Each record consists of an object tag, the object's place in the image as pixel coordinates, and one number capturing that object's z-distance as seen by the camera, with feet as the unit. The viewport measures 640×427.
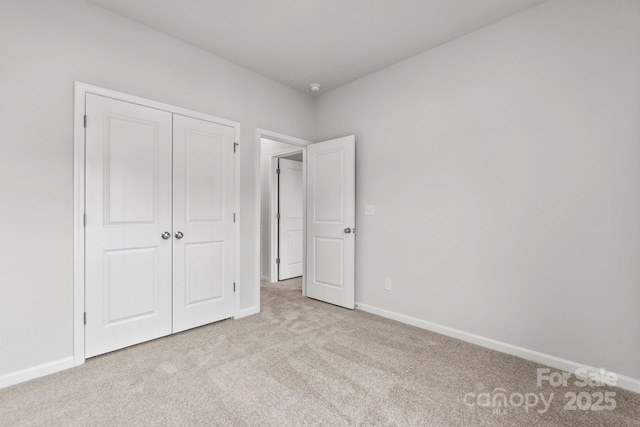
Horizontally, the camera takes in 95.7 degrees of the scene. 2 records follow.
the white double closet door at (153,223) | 7.39
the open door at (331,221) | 11.21
